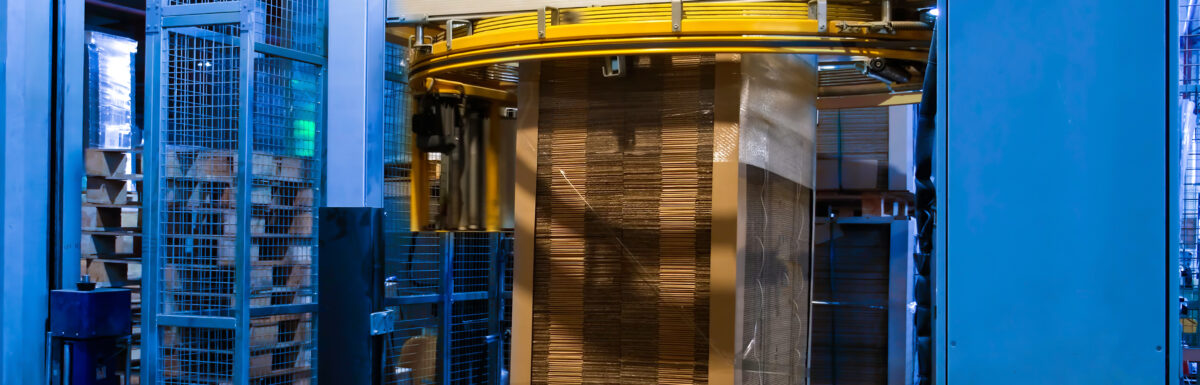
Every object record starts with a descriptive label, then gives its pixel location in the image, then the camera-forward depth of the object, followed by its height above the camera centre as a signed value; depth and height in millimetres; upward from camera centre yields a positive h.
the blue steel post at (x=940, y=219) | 3338 -52
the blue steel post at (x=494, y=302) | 10469 -1138
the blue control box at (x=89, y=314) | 8211 -1039
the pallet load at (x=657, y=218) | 6758 -125
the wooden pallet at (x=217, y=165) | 8250 +268
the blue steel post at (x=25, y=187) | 8516 +59
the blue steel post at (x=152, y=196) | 8344 -9
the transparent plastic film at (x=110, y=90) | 10281 +1145
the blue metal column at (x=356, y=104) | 8461 +836
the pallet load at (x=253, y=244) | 8273 -418
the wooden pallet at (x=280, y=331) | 8297 -1190
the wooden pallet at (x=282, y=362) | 8266 -1466
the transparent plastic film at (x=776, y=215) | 6863 -94
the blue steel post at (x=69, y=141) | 8742 +488
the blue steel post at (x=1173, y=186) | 3061 +67
